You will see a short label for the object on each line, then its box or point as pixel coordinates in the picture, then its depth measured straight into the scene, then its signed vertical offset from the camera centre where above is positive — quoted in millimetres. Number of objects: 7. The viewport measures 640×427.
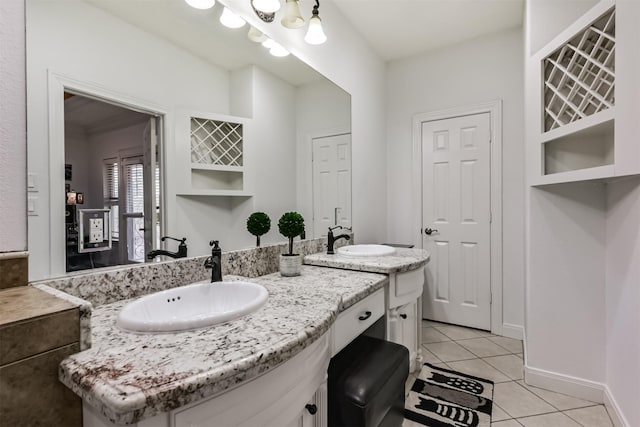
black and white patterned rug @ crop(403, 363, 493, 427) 1669 -1151
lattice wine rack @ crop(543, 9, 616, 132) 1486 +733
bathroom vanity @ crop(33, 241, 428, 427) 539 -311
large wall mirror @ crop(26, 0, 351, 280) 892 +306
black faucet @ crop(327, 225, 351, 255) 2066 -207
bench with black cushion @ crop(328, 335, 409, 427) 1093 -668
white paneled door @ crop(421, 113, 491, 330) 2824 -80
